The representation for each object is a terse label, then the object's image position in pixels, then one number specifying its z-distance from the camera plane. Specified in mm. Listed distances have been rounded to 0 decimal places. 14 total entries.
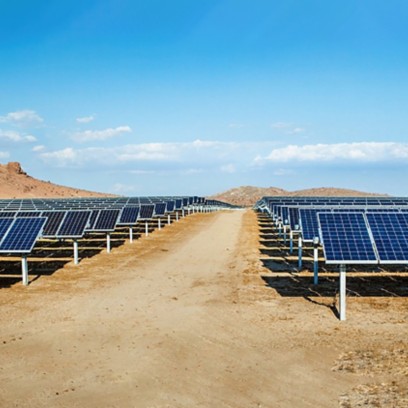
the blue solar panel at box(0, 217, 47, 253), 18516
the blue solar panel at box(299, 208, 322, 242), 22344
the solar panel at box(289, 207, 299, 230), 26538
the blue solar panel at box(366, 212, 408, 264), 14828
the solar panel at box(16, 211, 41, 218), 30477
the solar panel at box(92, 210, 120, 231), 27922
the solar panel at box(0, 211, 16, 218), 31312
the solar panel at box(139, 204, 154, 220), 37812
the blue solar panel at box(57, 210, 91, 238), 23984
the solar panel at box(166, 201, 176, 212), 49531
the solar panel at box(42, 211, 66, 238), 24453
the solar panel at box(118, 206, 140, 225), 33219
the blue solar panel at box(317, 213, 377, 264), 14344
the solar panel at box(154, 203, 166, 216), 42406
